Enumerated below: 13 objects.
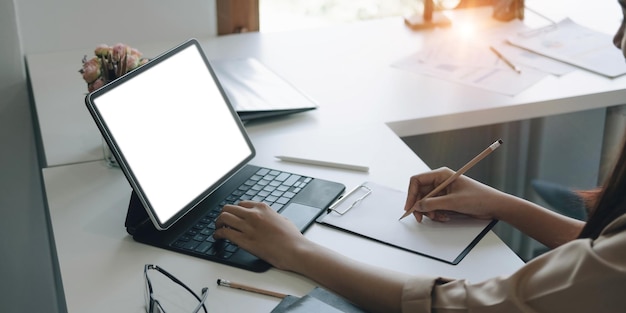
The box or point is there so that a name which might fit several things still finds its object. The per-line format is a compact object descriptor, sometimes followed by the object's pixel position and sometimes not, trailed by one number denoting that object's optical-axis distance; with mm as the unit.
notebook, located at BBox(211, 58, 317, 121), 1705
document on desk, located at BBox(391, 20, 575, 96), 1895
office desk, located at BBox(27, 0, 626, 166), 1690
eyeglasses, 1051
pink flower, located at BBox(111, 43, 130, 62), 1495
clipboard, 1221
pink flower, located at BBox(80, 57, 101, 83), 1482
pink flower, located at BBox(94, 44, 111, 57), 1493
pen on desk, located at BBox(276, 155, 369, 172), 1485
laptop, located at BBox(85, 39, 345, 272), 1227
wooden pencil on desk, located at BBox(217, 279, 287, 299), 1107
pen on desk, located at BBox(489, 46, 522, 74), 1947
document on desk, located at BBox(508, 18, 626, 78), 1953
